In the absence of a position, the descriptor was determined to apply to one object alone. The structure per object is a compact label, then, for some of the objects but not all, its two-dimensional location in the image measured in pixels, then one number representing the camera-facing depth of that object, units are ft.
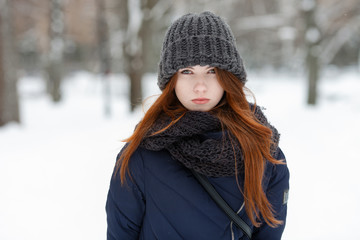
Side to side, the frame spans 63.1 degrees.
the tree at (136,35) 30.73
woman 4.59
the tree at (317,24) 32.81
